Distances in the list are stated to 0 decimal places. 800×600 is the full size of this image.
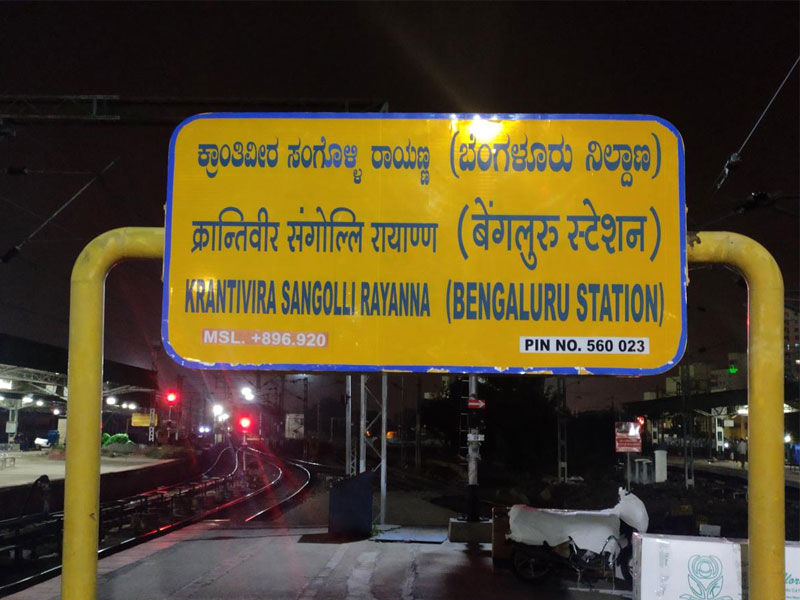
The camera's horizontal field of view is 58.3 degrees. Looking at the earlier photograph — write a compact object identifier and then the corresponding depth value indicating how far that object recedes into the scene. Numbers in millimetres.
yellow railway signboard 3346
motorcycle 10398
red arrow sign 16516
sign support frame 3121
